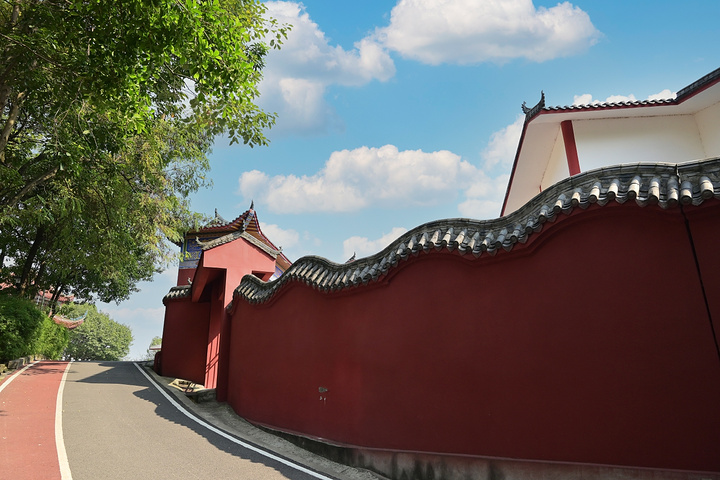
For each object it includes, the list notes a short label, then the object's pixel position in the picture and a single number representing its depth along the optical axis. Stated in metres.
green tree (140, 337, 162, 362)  59.56
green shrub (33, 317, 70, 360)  16.89
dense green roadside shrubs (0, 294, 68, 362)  13.38
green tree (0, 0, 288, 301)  5.95
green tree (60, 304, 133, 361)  38.91
